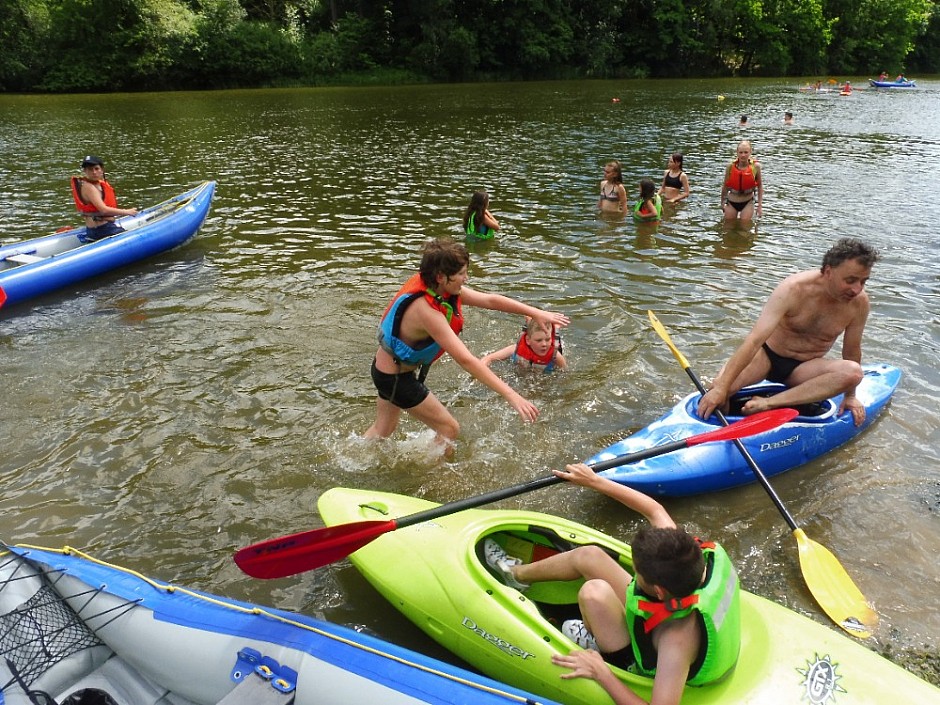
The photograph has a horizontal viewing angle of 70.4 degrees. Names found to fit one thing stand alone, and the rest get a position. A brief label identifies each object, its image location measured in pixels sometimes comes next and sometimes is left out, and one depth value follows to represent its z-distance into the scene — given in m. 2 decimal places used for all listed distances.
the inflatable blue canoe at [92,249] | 6.98
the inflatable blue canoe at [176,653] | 2.48
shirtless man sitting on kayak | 4.31
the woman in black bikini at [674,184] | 10.52
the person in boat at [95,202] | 7.97
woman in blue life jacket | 3.60
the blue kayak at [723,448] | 4.05
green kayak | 2.60
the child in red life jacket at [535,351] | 5.41
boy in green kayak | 2.39
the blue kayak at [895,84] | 30.56
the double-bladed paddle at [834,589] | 3.28
